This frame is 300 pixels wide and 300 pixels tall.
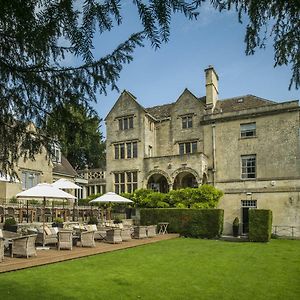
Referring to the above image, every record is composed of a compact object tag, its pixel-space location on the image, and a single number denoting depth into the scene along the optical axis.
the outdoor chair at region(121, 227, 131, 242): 15.93
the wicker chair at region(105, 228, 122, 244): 14.75
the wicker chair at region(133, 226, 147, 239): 17.21
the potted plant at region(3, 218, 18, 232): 14.09
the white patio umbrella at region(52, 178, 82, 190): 17.79
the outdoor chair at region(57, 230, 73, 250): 12.05
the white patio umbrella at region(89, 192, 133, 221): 20.02
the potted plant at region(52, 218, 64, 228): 16.40
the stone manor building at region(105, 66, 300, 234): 23.88
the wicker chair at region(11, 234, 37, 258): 10.00
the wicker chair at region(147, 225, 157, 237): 18.04
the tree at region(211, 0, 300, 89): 3.07
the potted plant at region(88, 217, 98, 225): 19.94
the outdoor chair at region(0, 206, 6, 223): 17.56
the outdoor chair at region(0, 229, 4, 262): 9.22
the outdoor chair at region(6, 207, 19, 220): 18.04
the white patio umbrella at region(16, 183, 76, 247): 13.82
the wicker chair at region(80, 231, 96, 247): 13.10
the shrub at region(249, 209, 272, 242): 19.01
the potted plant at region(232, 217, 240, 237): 24.40
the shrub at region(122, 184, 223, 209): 23.69
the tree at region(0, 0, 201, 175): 2.95
